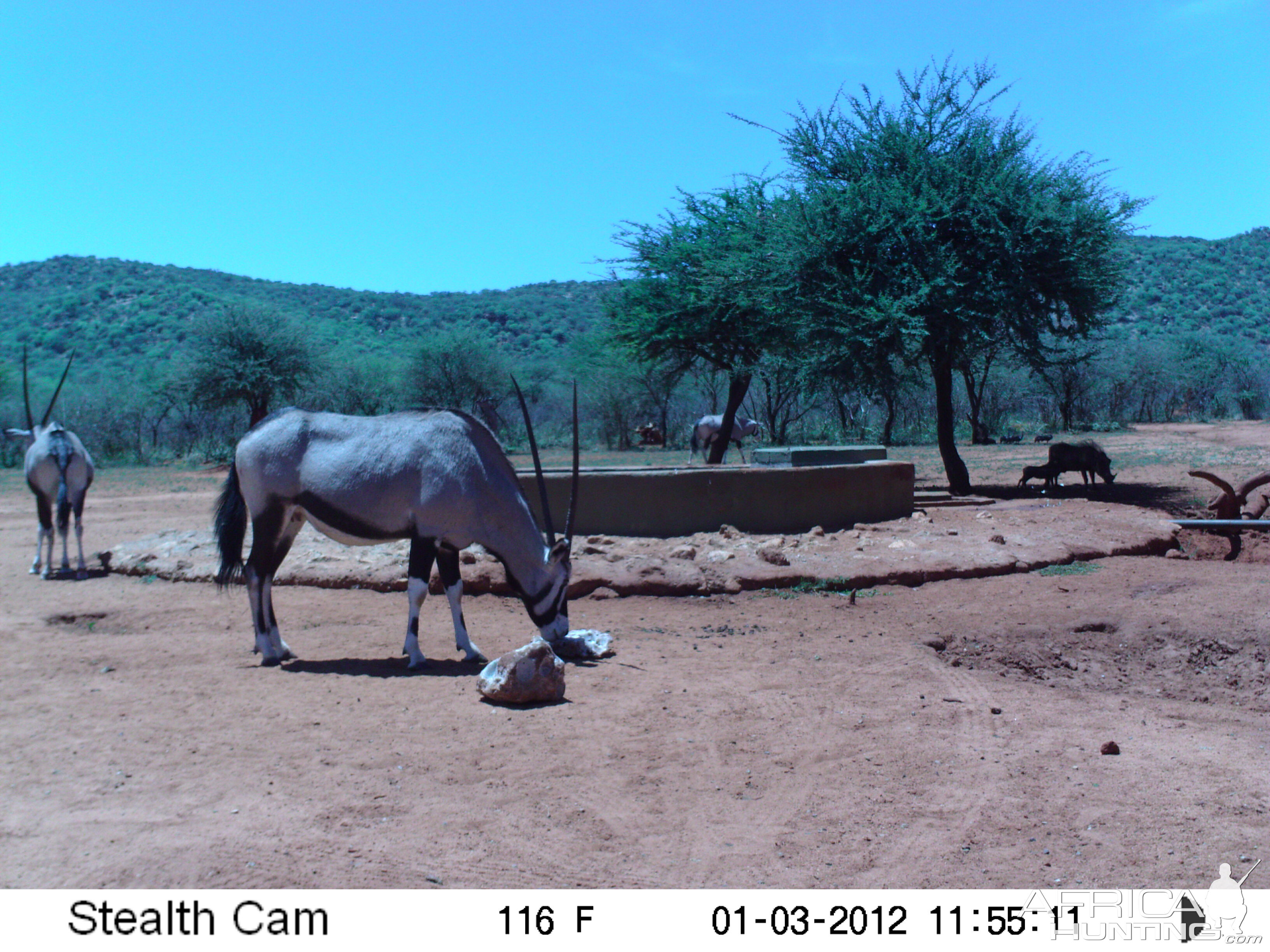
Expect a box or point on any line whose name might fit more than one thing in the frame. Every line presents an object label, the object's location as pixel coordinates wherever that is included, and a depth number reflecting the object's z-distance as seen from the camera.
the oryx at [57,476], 10.79
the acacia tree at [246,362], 32.38
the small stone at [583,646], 6.60
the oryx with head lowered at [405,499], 6.41
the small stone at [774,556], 9.62
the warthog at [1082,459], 16.09
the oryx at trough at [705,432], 23.66
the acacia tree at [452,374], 38.81
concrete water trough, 10.96
